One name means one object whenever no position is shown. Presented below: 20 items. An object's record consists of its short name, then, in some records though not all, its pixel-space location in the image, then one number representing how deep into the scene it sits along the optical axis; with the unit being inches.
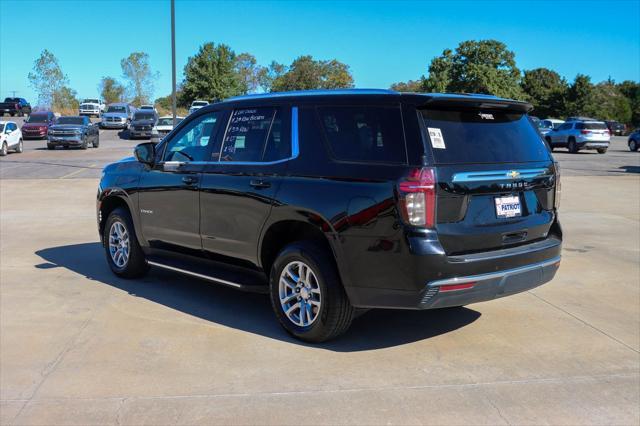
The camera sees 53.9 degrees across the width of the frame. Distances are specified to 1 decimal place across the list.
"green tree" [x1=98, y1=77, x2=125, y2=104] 3799.2
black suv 168.1
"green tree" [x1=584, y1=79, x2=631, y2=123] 2746.1
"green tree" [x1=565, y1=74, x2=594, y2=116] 2716.5
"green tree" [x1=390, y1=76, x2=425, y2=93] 4097.0
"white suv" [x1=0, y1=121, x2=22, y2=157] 1138.7
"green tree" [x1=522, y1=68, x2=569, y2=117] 2866.6
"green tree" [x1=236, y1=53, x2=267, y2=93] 3878.0
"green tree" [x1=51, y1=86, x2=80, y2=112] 2971.0
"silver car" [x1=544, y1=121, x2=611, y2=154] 1317.7
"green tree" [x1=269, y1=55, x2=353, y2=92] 3388.3
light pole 877.2
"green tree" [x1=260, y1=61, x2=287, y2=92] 3966.5
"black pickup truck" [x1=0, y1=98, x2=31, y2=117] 2541.8
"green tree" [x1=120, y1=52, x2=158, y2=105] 3521.2
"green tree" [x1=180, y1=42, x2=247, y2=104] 2704.2
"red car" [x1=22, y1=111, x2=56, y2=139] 1572.3
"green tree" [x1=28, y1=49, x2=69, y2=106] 2923.2
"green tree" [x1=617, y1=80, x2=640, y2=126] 2876.5
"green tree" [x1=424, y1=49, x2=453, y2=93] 2869.6
